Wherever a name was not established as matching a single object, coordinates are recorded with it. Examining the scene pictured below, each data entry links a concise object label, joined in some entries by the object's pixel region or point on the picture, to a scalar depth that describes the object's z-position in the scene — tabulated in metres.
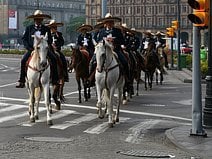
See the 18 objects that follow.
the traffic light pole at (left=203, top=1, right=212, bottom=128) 15.94
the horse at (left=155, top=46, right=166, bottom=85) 33.01
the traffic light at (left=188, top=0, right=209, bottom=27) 14.09
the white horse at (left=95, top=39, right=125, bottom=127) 16.55
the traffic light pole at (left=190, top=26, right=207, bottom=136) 14.62
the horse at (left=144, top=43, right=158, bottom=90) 30.36
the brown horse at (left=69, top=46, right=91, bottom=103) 23.19
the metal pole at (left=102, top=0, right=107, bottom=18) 31.61
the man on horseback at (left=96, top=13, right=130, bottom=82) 17.73
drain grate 12.29
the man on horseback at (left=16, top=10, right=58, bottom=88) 17.75
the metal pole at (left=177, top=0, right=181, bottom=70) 47.01
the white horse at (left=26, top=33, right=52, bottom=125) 16.59
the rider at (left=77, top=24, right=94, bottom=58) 24.42
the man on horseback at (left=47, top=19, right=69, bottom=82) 21.46
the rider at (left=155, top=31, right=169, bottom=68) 35.58
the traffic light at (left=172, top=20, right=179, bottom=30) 48.25
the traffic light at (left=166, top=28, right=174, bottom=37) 49.59
